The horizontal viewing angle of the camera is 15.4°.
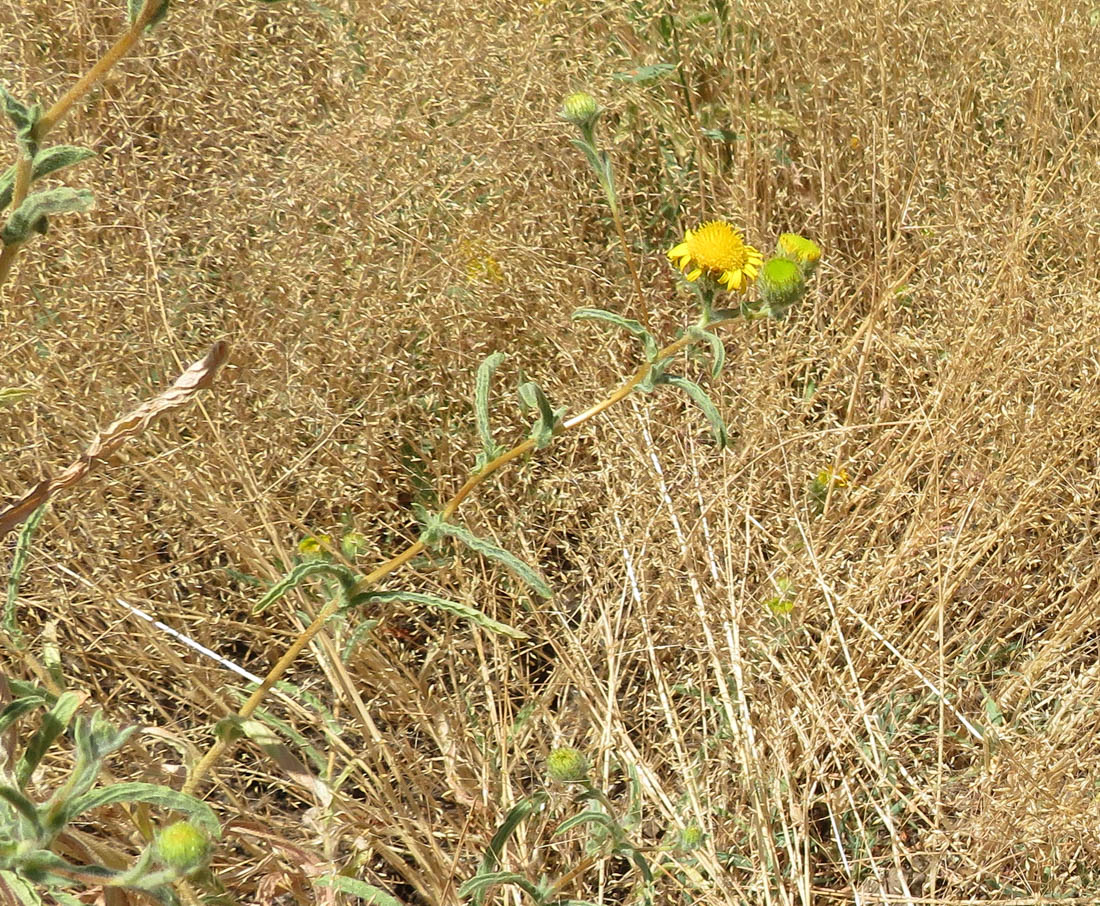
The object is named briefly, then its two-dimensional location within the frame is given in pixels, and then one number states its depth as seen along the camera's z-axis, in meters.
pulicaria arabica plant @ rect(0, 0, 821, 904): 0.79
